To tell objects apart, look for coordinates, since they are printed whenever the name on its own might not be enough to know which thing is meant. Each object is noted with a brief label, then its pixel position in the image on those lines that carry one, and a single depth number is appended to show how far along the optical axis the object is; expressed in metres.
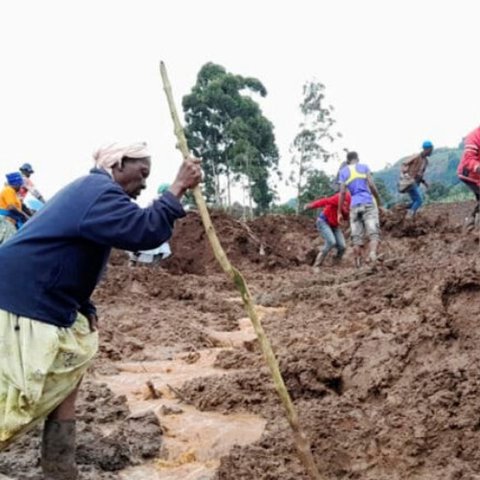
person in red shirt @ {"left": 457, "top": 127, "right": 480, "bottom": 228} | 7.20
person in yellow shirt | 9.28
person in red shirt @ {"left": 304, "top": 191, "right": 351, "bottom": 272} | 9.91
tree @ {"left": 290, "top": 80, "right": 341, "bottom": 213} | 23.12
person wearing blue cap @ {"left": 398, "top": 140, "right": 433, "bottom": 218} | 11.82
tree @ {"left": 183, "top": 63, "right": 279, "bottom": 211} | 24.14
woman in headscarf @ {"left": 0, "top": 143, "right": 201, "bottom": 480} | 2.56
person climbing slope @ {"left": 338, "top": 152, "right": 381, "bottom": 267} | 9.00
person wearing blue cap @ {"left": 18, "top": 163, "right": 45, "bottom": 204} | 10.60
